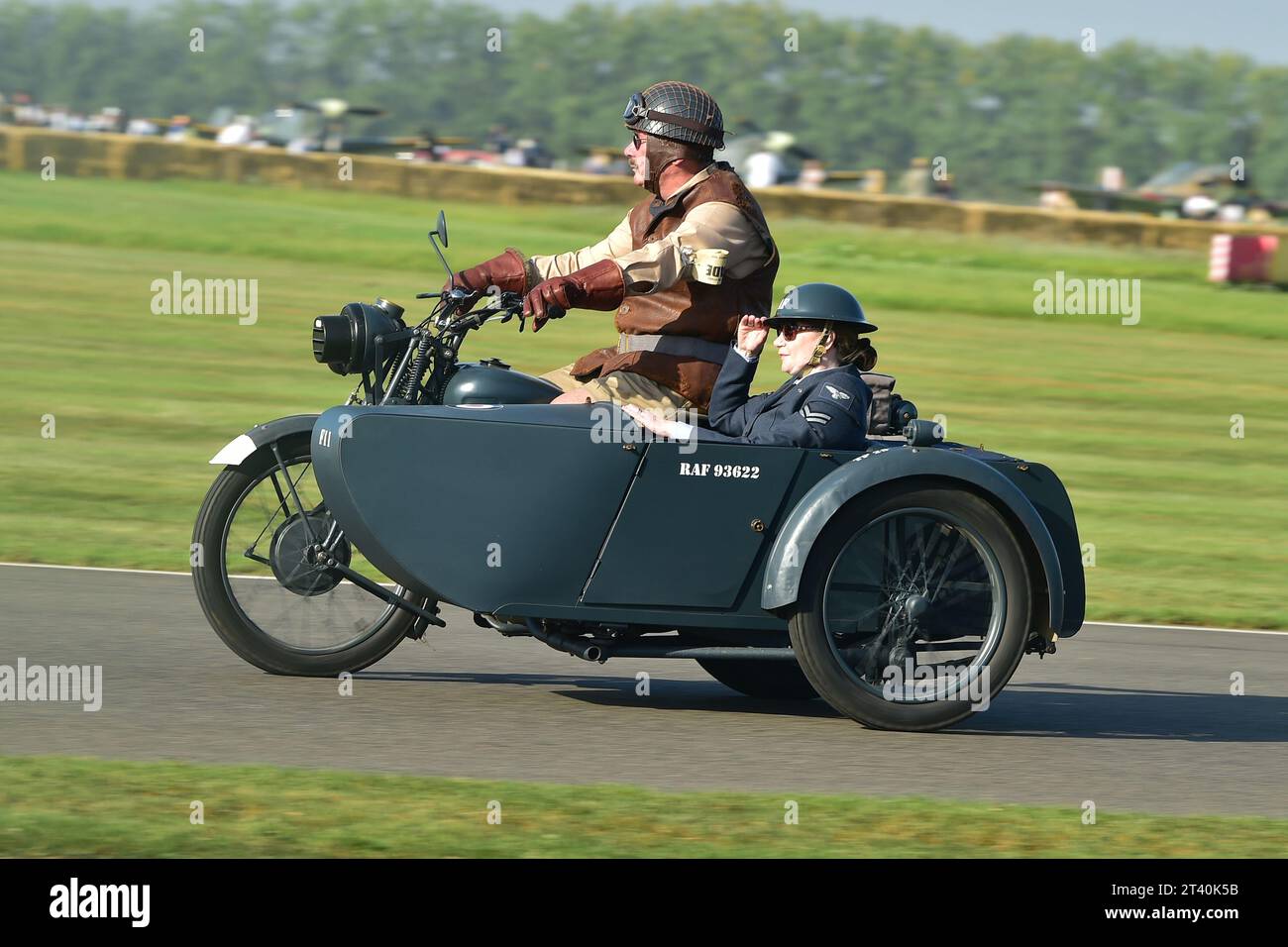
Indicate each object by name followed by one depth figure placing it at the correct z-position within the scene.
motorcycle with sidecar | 12.45
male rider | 12.62
